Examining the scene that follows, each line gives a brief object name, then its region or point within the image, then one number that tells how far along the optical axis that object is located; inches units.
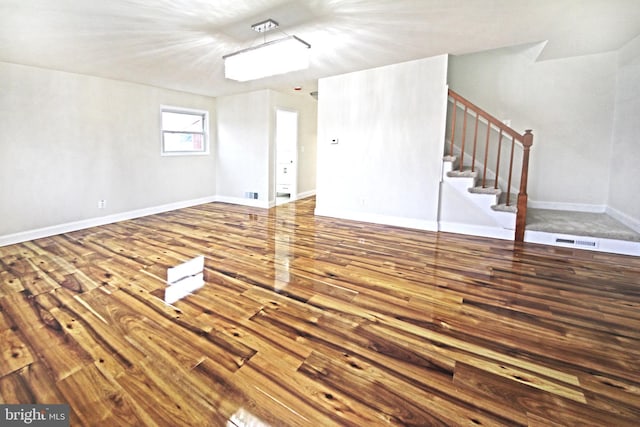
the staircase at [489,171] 159.6
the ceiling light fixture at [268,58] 123.4
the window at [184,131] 235.8
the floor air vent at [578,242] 147.6
